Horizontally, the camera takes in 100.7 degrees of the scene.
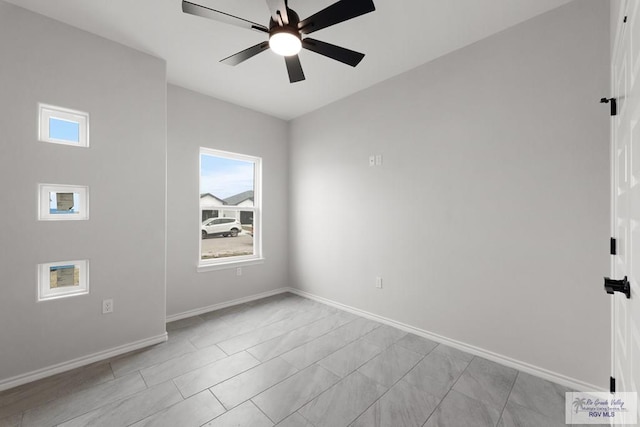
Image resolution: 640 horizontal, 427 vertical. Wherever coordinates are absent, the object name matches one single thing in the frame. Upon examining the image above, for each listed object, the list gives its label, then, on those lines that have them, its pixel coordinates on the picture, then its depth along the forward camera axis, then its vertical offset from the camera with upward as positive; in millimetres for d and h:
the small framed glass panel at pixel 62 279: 2199 -578
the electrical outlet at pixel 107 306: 2432 -862
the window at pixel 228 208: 3689 +67
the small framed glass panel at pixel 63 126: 2207 +756
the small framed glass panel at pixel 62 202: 2199 +91
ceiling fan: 1586 +1227
